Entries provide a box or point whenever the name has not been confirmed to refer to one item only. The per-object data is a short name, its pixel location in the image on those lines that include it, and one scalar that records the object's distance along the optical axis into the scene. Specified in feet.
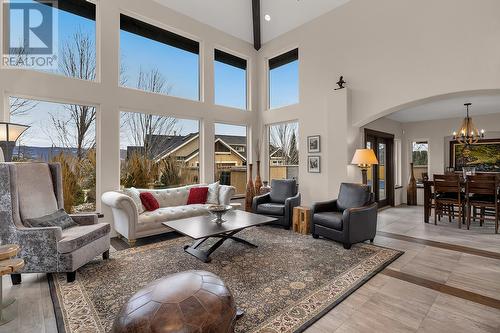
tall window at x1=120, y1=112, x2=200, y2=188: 16.22
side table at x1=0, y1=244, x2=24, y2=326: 6.80
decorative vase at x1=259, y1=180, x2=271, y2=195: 19.91
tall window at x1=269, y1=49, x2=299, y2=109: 21.09
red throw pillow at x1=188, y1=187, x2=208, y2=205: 16.81
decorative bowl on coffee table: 11.65
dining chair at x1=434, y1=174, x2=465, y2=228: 16.31
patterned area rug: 6.92
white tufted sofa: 12.80
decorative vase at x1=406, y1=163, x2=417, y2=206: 24.94
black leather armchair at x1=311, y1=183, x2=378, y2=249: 12.04
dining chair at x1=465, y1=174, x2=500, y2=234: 14.87
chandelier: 18.84
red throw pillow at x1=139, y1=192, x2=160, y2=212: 14.62
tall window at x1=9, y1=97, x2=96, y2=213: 13.00
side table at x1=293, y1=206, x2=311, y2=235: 14.51
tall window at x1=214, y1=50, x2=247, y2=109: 20.93
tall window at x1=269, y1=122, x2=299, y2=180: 21.30
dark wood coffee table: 10.40
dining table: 17.80
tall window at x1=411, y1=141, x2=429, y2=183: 26.30
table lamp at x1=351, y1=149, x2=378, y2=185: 15.87
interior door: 22.29
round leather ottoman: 4.65
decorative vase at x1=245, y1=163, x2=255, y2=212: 20.07
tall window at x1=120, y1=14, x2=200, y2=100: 16.33
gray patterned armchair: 8.80
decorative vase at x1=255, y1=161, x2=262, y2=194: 20.93
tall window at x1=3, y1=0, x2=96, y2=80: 12.76
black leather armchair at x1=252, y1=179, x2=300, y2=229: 15.62
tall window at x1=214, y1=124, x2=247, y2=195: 20.82
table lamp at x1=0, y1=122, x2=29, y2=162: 10.09
